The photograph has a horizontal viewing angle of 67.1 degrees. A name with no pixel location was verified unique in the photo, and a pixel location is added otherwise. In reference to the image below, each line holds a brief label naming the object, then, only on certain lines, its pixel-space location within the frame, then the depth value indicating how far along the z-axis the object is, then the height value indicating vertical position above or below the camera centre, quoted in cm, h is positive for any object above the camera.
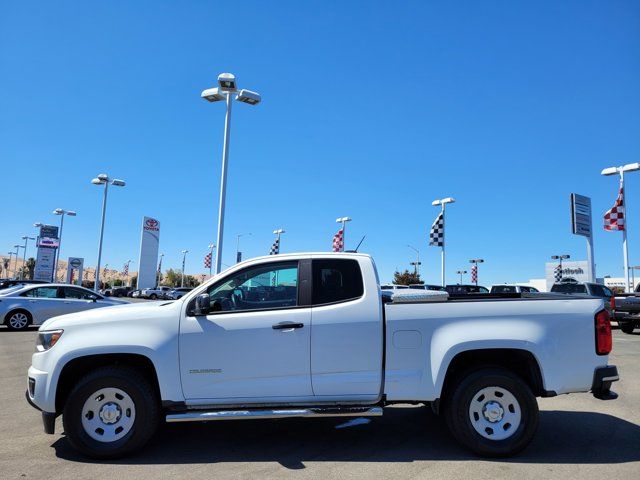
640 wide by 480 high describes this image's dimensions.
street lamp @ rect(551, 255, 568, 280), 5256 +568
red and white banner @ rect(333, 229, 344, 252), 3145 +402
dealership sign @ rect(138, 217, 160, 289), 4878 +433
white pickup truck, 461 -60
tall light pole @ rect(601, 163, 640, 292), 2561 +703
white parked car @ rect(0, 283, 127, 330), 1541 -31
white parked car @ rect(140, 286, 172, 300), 5084 +22
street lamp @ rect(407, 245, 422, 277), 5922 +507
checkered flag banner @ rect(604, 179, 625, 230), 2573 +509
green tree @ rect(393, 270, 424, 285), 5292 +295
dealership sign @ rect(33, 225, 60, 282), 4822 +344
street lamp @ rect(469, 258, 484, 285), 6468 +606
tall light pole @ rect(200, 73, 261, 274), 1559 +662
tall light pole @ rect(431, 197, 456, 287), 2923 +613
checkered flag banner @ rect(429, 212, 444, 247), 2930 +437
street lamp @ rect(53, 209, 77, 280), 4540 +754
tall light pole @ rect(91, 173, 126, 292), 3309 +763
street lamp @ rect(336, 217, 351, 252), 3144 +531
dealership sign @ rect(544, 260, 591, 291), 5559 +459
